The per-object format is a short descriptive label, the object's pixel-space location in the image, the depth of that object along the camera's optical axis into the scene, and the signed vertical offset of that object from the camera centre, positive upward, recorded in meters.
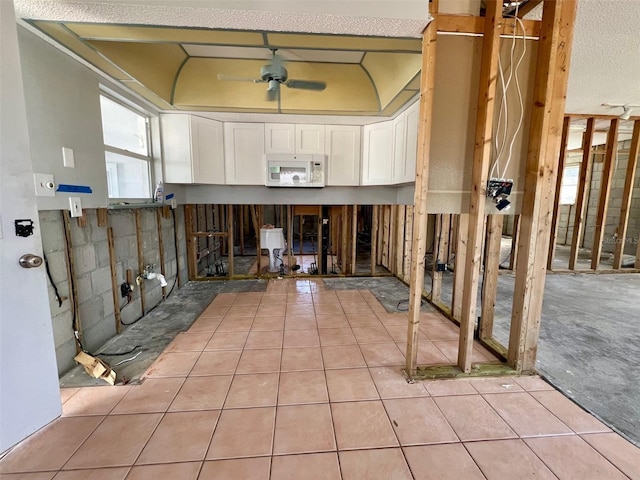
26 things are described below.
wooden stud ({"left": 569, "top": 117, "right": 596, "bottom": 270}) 4.75 +0.35
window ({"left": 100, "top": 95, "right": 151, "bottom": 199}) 2.97 +0.57
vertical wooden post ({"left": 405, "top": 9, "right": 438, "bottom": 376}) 1.78 +0.14
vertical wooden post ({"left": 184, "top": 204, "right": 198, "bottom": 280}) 4.54 -0.64
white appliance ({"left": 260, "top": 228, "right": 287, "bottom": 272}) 5.22 -0.63
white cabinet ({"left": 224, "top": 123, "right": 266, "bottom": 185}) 3.92 +0.69
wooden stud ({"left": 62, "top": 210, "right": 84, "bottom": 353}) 2.19 -0.57
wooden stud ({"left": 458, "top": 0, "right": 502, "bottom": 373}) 1.79 +0.26
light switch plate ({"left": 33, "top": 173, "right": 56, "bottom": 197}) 1.92 +0.11
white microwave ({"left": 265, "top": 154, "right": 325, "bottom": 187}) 3.93 +0.48
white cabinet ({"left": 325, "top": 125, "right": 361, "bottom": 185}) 4.02 +0.73
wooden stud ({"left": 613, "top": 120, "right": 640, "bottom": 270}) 4.81 +0.23
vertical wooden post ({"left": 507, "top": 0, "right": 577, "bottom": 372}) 1.82 +0.23
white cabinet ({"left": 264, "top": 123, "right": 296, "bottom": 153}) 3.94 +0.91
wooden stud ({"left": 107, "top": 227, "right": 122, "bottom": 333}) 2.69 -0.72
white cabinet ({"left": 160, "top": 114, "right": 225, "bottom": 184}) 3.64 +0.70
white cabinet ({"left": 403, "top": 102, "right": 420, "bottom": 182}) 3.06 +0.71
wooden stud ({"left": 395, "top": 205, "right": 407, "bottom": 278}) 4.58 -0.51
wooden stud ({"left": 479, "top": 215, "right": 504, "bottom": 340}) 2.50 -0.45
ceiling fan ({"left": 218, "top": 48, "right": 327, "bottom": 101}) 2.65 +1.19
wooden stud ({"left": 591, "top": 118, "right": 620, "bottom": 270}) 4.74 +0.35
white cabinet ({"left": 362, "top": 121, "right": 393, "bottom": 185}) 3.70 +0.69
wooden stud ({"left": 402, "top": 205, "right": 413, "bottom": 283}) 4.40 -0.55
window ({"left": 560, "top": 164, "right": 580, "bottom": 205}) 7.68 +0.63
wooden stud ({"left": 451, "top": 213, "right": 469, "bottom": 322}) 2.74 -0.64
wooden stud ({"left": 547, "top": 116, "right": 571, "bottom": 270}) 4.73 +0.45
